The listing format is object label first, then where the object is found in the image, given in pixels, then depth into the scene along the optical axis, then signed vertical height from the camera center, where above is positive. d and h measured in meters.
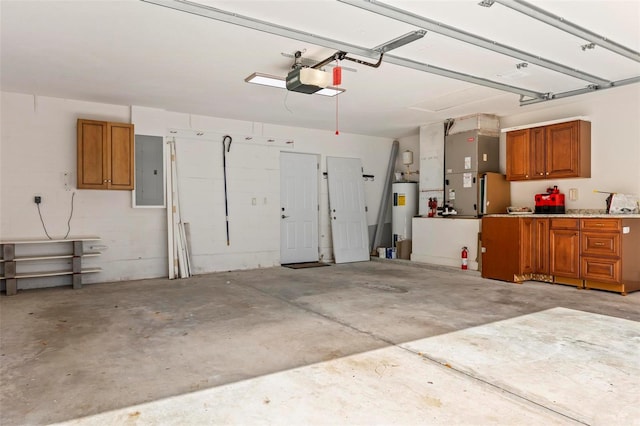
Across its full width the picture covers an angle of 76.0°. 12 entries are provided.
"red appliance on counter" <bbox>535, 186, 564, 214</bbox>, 6.31 +0.10
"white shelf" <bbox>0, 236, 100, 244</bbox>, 5.39 -0.41
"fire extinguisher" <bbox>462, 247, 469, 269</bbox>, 7.20 -0.85
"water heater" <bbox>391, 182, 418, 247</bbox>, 8.80 +0.02
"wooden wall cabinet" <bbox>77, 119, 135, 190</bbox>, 5.99 +0.82
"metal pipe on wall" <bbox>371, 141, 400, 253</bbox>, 9.41 +0.31
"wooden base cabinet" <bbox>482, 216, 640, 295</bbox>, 5.30 -0.60
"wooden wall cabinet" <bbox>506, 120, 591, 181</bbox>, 6.09 +0.90
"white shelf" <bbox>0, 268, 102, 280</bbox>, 5.62 -0.89
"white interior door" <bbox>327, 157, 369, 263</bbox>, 8.73 -0.02
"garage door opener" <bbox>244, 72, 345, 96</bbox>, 4.94 +1.60
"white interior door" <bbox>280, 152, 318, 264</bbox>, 8.27 +0.03
